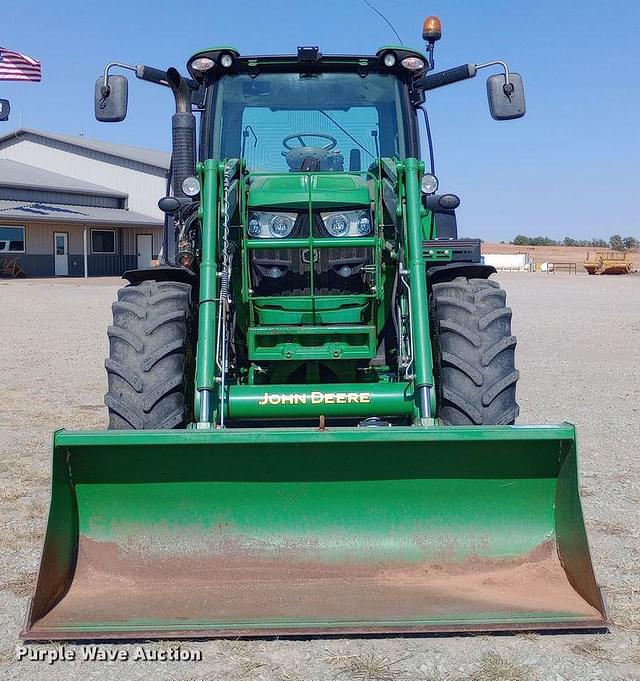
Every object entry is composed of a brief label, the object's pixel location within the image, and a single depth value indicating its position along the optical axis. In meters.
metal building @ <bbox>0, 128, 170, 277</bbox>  35.47
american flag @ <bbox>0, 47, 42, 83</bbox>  22.41
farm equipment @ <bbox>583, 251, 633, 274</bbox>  53.06
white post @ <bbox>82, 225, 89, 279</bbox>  35.69
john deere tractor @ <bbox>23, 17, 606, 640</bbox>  3.63
